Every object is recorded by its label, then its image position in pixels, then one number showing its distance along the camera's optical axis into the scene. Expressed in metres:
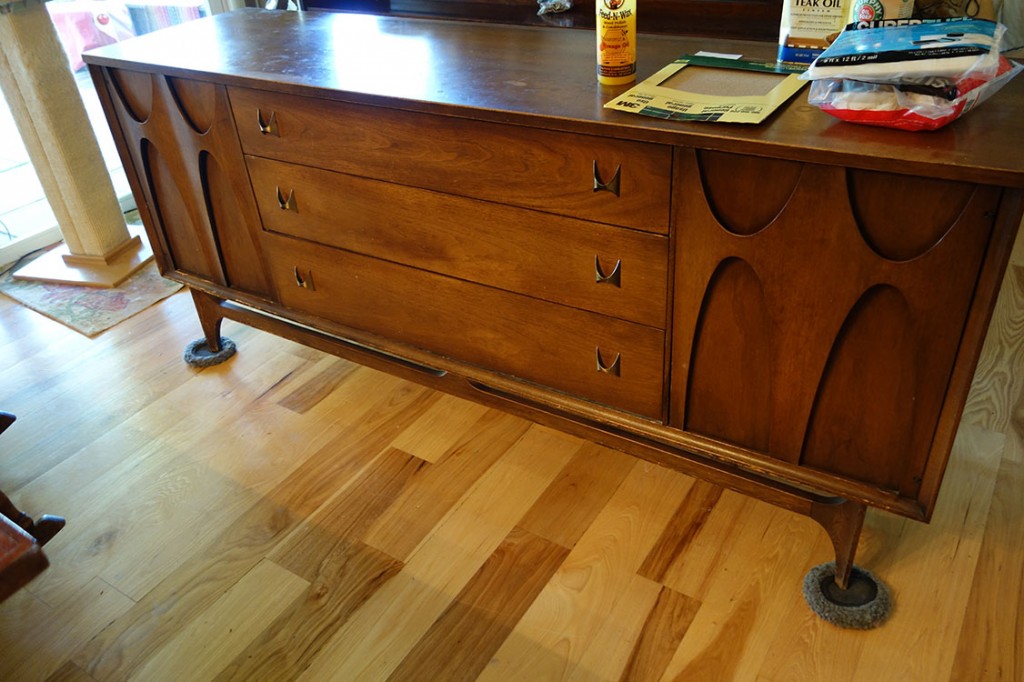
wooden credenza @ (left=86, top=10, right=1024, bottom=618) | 1.02
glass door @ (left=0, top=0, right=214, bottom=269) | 2.79
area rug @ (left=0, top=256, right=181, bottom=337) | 2.33
